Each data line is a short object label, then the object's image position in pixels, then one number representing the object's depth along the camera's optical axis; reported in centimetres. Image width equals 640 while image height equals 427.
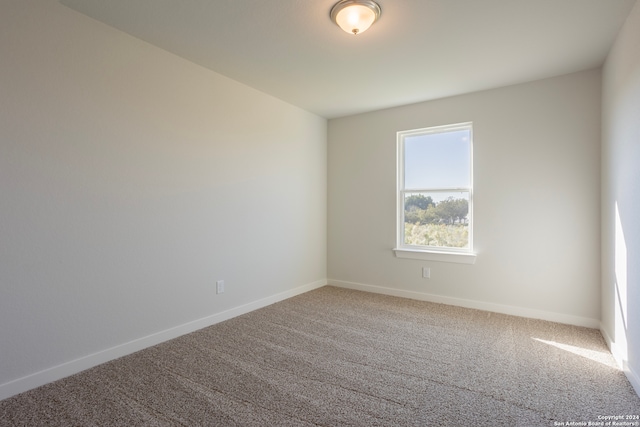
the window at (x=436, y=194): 378
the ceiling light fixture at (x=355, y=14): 204
